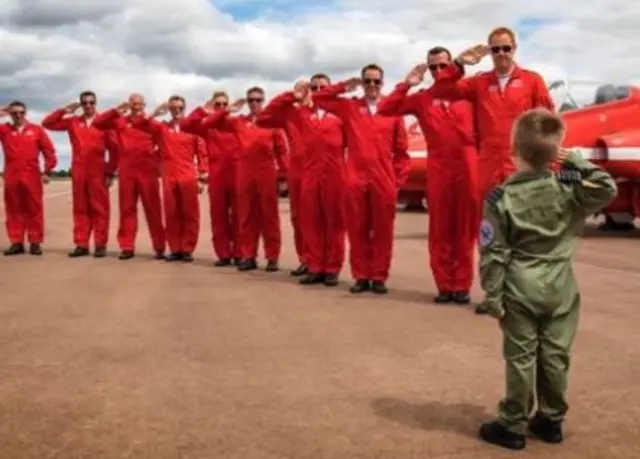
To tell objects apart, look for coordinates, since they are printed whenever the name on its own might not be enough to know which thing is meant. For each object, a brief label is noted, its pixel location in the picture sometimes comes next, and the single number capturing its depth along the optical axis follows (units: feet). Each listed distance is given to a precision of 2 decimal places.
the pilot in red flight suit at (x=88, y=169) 40.70
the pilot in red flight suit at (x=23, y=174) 41.65
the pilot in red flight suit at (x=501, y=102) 23.53
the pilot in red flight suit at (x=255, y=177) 35.68
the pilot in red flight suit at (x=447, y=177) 26.30
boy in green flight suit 12.71
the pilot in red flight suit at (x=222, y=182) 37.58
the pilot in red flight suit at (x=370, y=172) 28.58
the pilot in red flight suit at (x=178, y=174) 39.19
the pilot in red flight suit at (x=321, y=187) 30.78
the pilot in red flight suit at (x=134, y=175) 39.83
